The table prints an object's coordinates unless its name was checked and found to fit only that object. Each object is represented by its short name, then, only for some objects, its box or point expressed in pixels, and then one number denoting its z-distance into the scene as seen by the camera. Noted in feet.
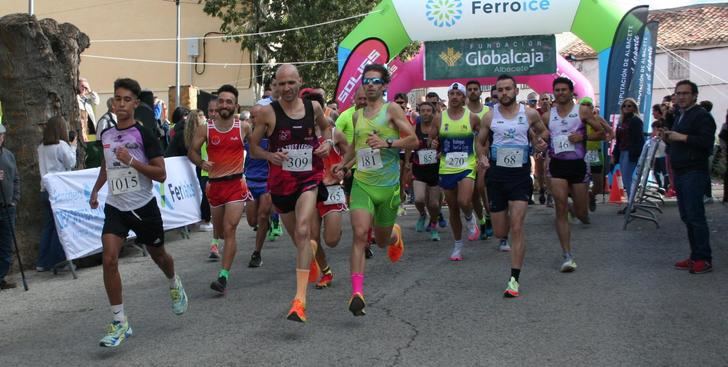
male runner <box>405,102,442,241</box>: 35.91
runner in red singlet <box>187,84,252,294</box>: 26.84
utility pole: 94.38
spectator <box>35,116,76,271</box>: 31.60
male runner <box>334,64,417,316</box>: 22.20
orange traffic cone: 54.29
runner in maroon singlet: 21.99
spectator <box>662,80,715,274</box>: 27.53
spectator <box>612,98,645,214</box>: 46.65
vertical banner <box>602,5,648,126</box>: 56.59
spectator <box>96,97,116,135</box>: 37.14
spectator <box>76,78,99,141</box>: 48.34
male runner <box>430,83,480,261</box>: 32.24
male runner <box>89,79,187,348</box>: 19.29
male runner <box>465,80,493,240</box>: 33.58
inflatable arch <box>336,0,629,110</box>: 57.88
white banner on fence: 30.55
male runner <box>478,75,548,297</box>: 24.85
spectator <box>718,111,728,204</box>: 45.21
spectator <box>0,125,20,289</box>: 28.68
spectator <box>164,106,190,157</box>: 42.70
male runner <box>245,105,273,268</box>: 30.99
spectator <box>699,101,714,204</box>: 46.38
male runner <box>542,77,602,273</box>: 29.71
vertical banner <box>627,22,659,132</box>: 57.00
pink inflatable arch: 68.66
